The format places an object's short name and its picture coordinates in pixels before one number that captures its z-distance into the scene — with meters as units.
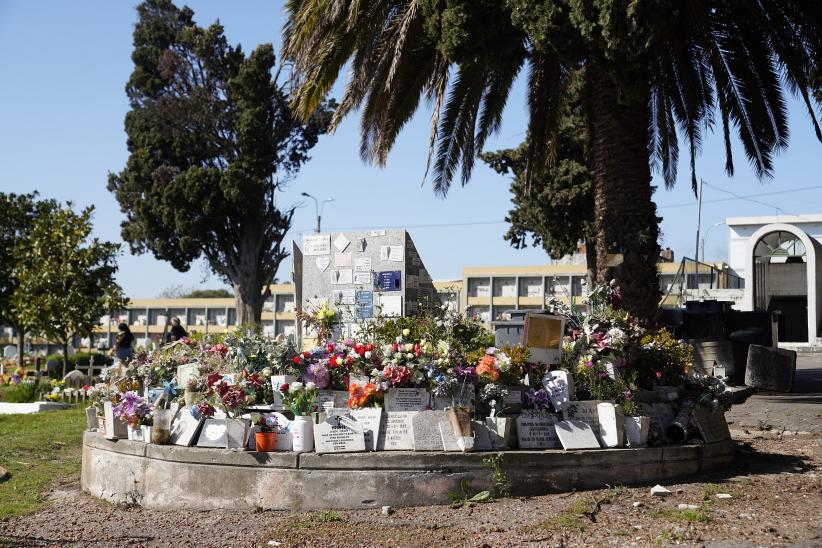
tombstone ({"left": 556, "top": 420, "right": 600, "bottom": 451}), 7.07
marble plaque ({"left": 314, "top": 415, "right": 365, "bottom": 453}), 6.88
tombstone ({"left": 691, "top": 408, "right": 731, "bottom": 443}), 7.77
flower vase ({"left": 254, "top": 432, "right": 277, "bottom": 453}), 7.02
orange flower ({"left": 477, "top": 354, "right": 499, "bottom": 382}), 7.23
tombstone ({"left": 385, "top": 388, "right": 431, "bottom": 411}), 7.16
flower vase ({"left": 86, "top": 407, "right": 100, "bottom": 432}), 9.02
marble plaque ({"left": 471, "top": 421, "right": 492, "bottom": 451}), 6.91
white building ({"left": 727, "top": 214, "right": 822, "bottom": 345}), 34.19
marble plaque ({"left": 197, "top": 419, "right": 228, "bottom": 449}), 7.21
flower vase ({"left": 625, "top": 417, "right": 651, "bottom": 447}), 7.32
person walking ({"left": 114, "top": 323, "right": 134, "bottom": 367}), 19.48
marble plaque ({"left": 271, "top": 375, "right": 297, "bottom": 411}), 7.52
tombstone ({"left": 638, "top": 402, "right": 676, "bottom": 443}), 7.66
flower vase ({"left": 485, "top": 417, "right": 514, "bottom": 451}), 6.97
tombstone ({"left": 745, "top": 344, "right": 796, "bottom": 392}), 15.34
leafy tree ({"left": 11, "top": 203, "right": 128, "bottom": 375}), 23.89
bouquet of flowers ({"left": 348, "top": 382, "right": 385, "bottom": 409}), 7.14
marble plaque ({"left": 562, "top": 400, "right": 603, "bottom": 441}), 7.32
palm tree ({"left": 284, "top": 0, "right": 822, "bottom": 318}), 9.49
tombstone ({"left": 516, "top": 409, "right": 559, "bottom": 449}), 7.11
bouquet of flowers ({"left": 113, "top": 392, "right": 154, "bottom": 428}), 7.79
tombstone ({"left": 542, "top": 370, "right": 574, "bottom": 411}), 7.42
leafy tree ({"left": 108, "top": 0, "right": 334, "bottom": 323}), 33.12
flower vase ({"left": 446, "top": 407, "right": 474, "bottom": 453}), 6.79
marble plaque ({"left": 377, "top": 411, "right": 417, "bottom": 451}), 6.92
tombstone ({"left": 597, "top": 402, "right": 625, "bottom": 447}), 7.19
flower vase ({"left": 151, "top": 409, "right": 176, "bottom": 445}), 7.44
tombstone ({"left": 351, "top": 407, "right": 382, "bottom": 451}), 6.95
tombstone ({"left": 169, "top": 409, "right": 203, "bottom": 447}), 7.33
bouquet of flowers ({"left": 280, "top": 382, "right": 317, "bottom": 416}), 7.26
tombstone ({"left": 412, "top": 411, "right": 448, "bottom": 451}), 6.86
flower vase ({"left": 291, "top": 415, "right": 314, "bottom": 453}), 6.96
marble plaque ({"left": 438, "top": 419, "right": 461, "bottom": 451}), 6.82
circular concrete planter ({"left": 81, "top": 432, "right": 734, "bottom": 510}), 6.64
